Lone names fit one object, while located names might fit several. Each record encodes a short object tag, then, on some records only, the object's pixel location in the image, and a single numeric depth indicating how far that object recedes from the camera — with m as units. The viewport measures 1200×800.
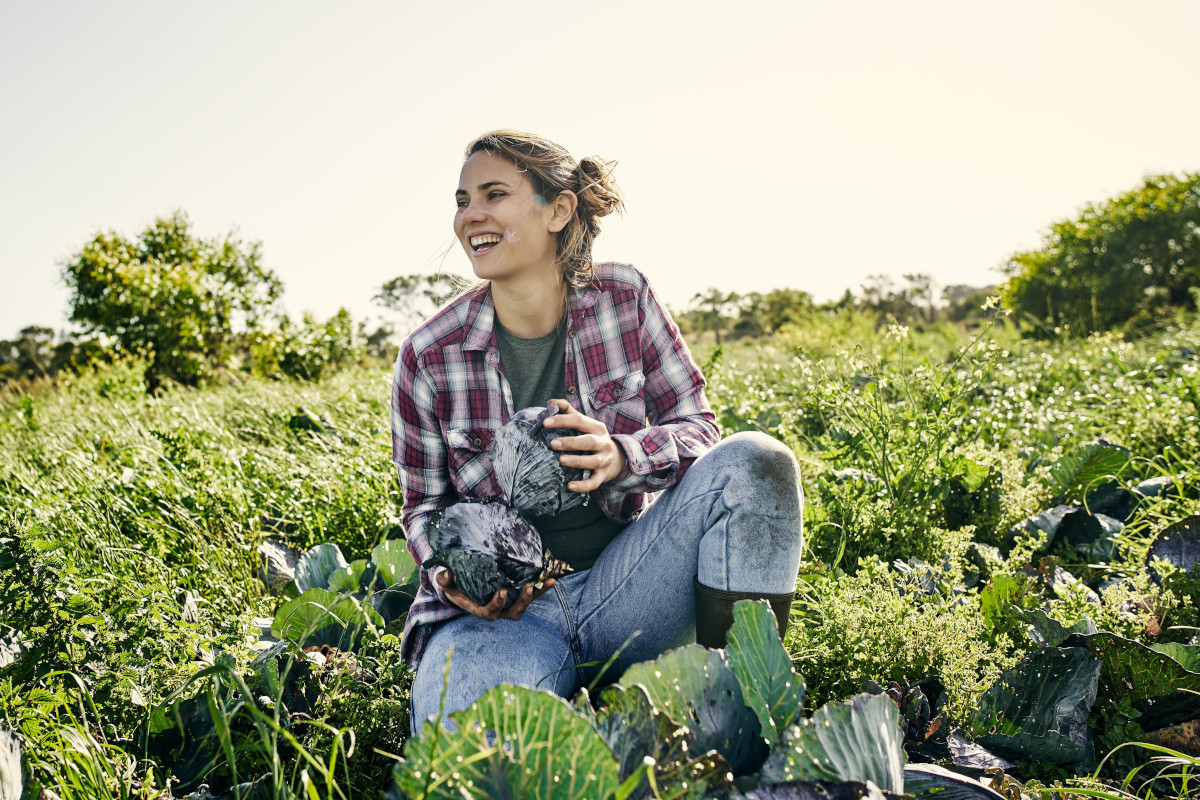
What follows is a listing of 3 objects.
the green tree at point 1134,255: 14.45
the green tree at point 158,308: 13.66
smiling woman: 1.42
